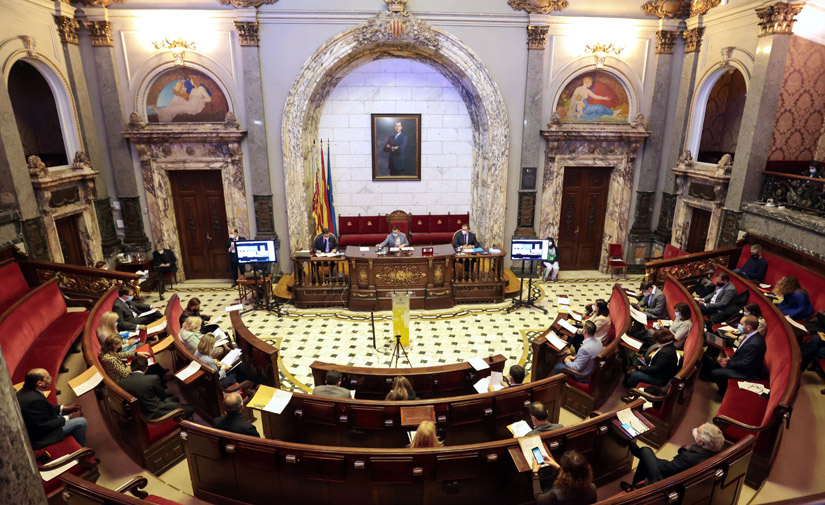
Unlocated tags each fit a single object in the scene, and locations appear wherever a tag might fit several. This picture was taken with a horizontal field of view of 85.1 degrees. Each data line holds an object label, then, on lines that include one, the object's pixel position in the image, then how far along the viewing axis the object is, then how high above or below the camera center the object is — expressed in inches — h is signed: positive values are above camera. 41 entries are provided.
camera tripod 267.0 -136.9
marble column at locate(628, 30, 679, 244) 421.1 -9.3
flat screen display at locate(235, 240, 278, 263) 348.5 -84.8
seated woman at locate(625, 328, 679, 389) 213.1 -106.1
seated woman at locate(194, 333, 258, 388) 218.7 -110.4
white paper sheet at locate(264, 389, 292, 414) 175.8 -102.3
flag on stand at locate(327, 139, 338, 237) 473.7 -72.6
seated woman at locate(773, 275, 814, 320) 270.4 -95.0
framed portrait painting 482.9 -9.3
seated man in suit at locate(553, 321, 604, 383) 224.1 -104.1
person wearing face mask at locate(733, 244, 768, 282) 327.6 -91.4
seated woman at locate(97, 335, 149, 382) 208.2 -99.6
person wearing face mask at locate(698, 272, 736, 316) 291.9 -101.6
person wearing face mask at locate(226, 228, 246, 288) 405.7 -102.9
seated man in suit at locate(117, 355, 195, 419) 190.4 -104.6
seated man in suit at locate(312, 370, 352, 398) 198.1 -107.3
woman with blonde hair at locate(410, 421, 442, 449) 157.6 -101.7
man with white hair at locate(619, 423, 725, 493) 149.4 -107.1
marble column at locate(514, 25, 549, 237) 410.9 +2.5
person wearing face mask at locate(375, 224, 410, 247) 386.0 -85.3
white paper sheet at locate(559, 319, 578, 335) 257.4 -106.3
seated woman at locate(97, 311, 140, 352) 243.1 -99.0
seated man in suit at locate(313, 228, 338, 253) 393.7 -88.7
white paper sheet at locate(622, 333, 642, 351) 237.0 -106.2
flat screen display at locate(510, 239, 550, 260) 352.8 -84.9
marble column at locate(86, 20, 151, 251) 388.2 +1.0
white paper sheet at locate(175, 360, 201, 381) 204.6 -104.3
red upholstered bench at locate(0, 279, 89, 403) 234.2 -111.8
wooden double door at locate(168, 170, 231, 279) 432.8 -79.3
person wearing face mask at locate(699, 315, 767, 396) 216.5 -105.1
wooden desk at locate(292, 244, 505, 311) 370.3 -115.0
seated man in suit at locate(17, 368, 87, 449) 172.7 -103.7
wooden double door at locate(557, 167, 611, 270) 457.7 -79.5
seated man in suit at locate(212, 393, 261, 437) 169.0 -104.1
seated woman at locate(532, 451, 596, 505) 130.0 -97.3
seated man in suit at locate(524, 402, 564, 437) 167.3 -102.5
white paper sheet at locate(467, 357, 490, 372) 215.0 -106.0
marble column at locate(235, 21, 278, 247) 393.7 +5.9
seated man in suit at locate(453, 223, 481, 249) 411.5 -90.5
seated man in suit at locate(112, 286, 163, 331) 285.1 -112.2
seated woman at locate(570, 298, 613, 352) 249.4 -101.0
